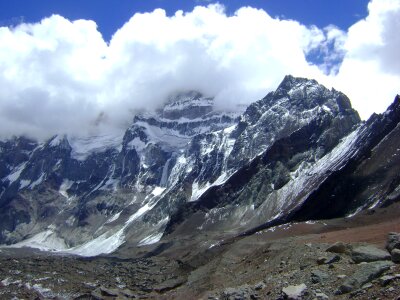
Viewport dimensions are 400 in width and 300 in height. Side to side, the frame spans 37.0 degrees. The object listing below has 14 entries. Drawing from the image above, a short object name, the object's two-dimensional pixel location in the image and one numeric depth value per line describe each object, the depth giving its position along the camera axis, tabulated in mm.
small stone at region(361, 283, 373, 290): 39906
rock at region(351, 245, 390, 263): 47500
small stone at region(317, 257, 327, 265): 52688
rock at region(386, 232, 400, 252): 48100
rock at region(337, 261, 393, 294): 41503
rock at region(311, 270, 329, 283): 46156
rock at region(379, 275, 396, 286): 38812
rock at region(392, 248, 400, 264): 44312
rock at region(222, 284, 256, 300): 50938
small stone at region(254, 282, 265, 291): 51894
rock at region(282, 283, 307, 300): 43906
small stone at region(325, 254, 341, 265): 51219
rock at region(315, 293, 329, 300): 41809
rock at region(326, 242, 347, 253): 54688
